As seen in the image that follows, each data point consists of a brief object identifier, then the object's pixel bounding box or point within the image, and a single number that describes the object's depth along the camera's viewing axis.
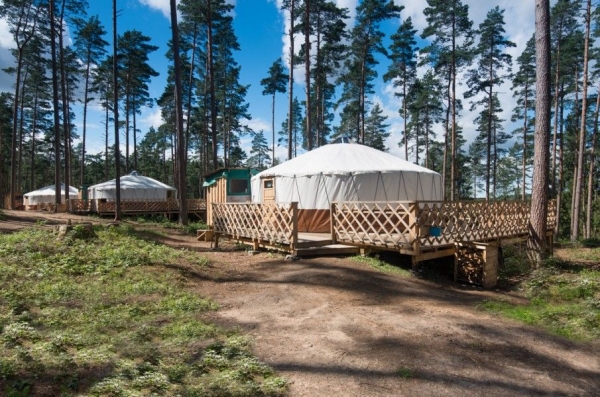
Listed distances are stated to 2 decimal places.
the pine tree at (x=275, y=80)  29.53
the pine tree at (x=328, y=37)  19.16
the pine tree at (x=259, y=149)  51.44
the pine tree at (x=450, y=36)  19.70
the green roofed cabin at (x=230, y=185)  15.95
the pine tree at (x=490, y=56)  21.64
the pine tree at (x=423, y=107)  24.88
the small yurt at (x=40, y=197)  30.65
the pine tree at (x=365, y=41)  21.89
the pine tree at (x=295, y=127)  42.53
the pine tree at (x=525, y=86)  23.11
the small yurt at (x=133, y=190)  25.08
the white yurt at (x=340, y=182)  11.62
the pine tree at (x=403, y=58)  24.14
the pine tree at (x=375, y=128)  38.38
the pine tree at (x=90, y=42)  23.49
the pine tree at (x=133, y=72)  23.44
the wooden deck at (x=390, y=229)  7.73
